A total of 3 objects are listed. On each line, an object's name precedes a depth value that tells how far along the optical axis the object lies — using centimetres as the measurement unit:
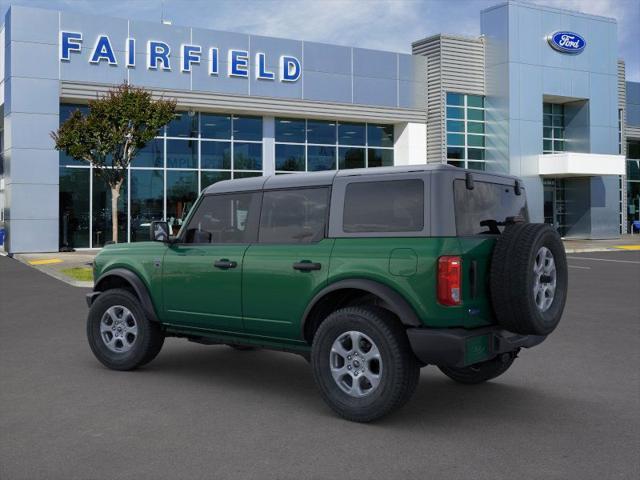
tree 1892
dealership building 2495
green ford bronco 505
